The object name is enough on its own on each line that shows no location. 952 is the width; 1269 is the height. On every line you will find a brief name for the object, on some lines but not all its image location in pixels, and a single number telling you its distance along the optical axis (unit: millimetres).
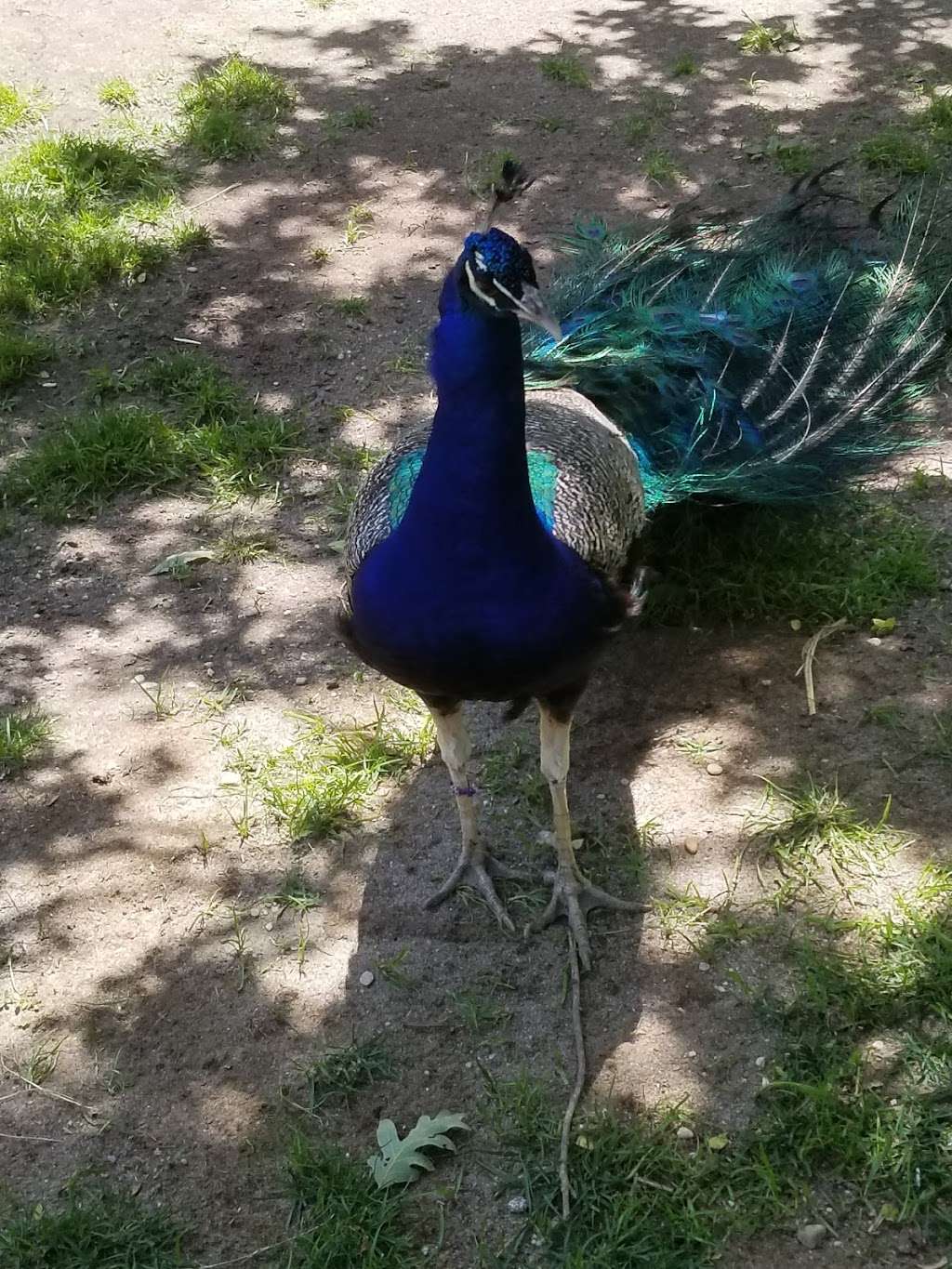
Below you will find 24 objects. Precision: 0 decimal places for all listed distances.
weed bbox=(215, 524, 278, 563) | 3793
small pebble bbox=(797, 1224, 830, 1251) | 2113
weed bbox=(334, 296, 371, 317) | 4746
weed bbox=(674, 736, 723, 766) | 3068
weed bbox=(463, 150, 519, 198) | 5371
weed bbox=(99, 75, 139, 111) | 6094
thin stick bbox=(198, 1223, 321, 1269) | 2156
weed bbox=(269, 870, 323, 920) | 2795
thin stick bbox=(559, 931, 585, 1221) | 2202
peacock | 2104
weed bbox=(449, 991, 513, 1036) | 2520
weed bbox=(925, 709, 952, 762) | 2945
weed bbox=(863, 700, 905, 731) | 3066
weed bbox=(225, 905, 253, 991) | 2670
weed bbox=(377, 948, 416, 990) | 2613
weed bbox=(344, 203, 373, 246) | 5191
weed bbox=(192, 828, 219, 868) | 2926
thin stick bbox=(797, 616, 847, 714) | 3166
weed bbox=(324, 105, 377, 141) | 5984
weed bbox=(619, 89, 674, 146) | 5796
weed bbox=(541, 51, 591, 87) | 6301
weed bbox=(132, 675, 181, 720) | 3283
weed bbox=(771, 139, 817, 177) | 5410
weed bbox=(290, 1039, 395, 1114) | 2412
